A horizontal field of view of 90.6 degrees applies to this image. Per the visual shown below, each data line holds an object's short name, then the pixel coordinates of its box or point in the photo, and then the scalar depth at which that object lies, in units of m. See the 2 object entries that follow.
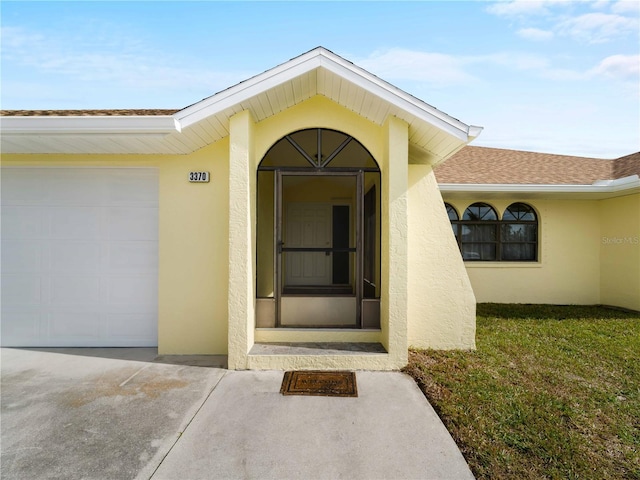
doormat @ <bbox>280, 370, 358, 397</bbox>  3.78
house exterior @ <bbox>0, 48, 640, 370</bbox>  4.36
